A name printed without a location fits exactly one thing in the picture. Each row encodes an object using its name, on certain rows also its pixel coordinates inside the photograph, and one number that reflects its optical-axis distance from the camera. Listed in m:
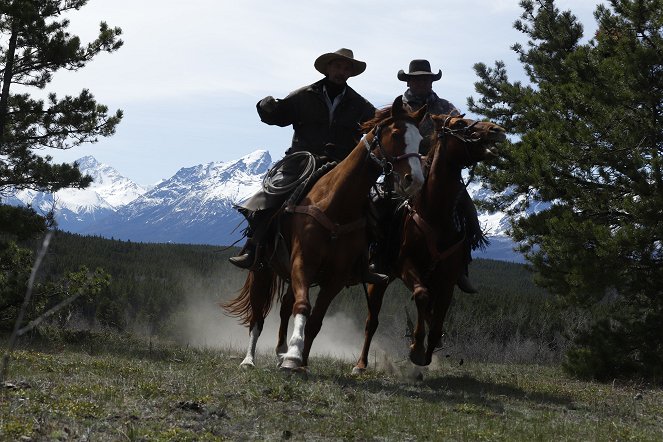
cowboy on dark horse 11.66
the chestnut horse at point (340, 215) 8.71
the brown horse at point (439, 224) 10.30
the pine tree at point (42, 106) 17.62
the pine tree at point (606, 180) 12.10
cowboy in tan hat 10.84
